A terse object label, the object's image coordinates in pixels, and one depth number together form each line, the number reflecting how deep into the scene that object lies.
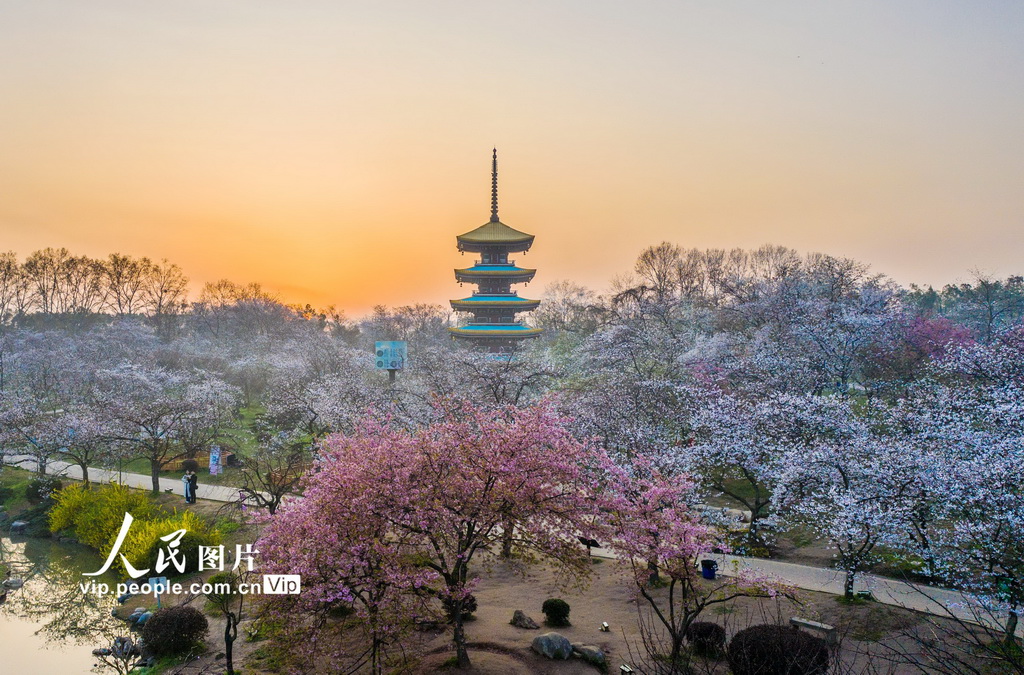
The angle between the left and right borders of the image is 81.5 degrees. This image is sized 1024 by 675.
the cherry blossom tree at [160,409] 29.72
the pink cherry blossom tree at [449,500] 12.26
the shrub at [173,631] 15.86
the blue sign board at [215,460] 31.39
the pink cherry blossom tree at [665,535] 13.12
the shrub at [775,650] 11.38
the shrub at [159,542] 20.45
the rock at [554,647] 14.15
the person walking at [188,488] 27.12
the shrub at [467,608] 14.29
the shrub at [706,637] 13.71
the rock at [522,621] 15.84
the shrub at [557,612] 15.98
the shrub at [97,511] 23.64
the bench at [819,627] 13.40
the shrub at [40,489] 28.28
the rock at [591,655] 13.93
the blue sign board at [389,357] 39.31
